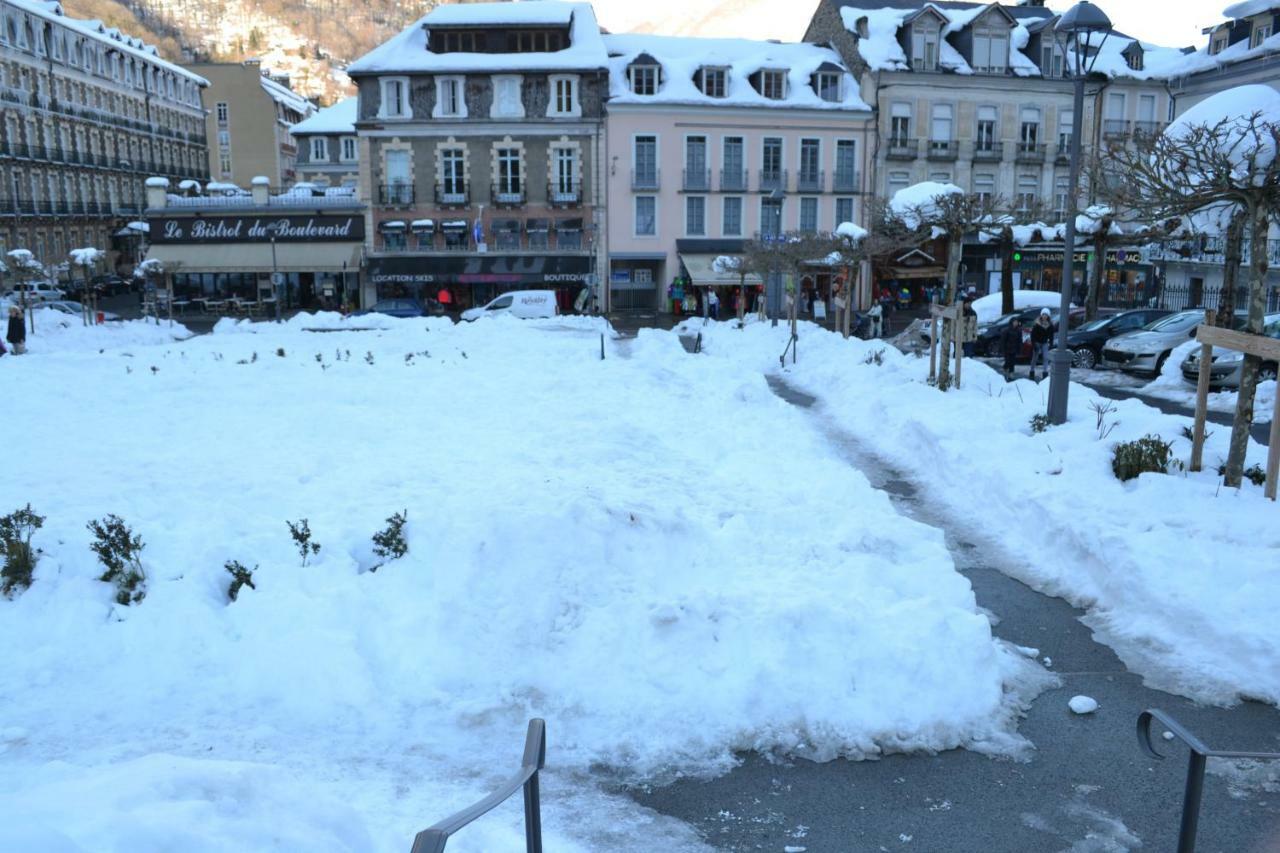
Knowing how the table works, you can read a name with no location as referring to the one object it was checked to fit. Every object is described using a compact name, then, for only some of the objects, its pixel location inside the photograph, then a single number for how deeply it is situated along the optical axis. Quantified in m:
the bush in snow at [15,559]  7.29
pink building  44.41
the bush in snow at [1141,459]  10.14
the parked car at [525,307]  35.88
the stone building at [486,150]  43.56
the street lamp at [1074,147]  12.48
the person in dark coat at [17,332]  24.45
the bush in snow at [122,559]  7.25
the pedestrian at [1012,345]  21.44
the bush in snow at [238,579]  7.36
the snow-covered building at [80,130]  51.97
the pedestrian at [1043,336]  20.09
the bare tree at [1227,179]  9.19
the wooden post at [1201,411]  9.94
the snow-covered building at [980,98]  45.25
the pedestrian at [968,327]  16.61
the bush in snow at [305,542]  7.71
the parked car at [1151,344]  21.77
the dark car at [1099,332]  23.94
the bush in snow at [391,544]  7.72
